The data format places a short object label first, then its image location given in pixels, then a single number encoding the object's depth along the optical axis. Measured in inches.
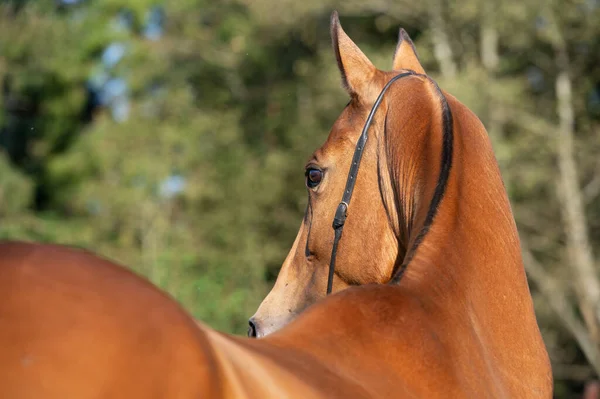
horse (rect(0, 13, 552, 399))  235.9
